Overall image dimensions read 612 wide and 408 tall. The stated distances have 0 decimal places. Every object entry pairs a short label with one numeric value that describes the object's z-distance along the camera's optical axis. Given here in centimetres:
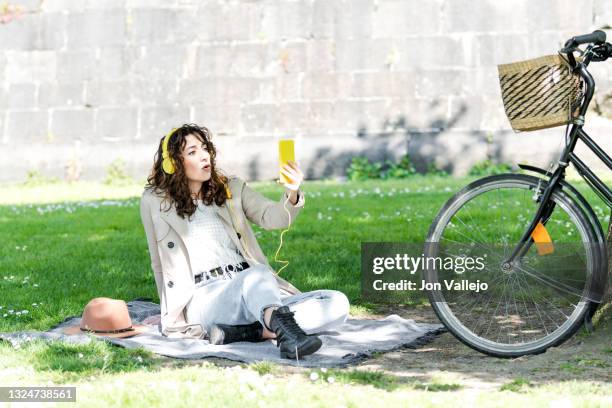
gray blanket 1066
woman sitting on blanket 1153
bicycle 1014
